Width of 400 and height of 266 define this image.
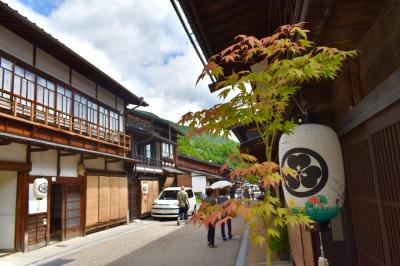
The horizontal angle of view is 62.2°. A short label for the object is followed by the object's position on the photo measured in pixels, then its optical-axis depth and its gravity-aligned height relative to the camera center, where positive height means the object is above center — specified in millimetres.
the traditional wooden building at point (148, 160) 22984 +2647
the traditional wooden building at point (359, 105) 2879 +774
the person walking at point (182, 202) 18422 -704
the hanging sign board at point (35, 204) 12609 -246
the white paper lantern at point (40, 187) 12730 +369
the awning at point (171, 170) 28481 +1740
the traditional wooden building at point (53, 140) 12055 +2472
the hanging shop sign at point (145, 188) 23305 +239
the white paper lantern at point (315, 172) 3500 +103
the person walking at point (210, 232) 11870 -1579
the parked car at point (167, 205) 21719 -945
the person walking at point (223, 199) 12306 -457
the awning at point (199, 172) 35378 +1942
